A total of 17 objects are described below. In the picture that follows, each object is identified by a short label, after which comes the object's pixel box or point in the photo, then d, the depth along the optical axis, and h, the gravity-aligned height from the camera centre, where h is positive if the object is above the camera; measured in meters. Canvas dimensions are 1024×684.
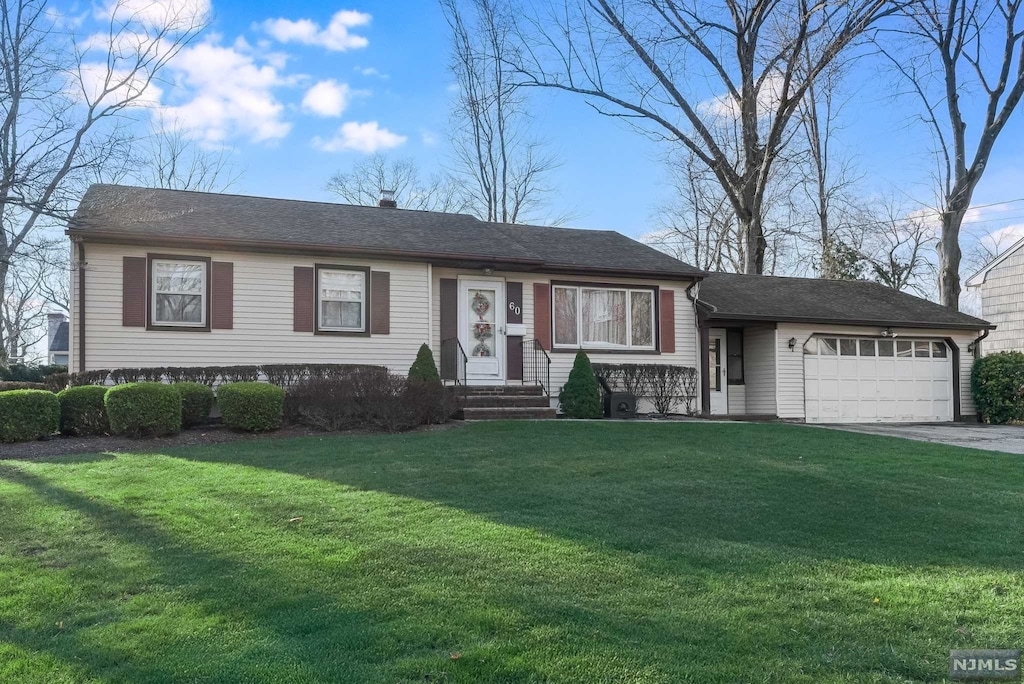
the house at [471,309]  12.87 +1.23
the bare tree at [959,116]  20.77 +7.01
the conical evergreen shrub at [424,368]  12.84 +0.08
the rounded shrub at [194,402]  10.97 -0.39
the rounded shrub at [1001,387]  17.39 -0.43
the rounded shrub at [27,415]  9.83 -0.50
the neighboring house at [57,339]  37.41 +1.86
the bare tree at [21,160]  11.11 +3.45
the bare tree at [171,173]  28.92 +7.66
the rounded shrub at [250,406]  10.66 -0.45
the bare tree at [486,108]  26.39 +9.58
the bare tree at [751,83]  20.19 +8.18
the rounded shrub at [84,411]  10.39 -0.48
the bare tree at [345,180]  32.19 +8.13
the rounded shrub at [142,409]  9.99 -0.44
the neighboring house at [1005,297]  20.58 +1.95
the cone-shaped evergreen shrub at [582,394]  14.00 -0.41
